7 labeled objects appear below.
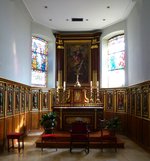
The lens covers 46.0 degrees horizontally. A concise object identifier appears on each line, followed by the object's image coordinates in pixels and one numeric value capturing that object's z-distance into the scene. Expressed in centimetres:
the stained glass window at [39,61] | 868
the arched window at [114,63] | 854
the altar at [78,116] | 726
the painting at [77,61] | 914
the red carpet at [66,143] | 578
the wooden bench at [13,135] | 511
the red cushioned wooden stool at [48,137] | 555
